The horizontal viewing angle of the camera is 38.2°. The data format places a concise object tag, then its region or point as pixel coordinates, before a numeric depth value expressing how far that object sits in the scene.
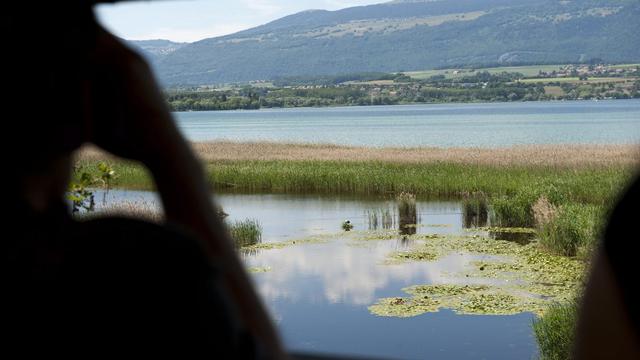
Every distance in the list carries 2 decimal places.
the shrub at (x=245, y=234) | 13.58
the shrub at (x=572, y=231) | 11.17
